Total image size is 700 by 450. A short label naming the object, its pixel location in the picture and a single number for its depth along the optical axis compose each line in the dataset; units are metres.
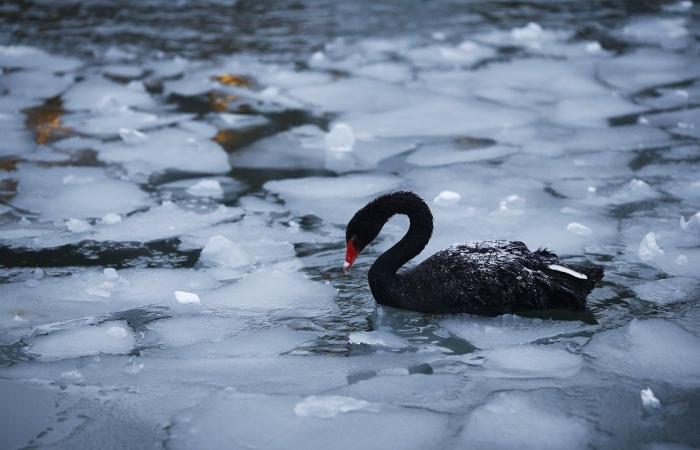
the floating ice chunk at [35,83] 8.47
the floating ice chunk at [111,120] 7.32
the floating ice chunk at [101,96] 7.93
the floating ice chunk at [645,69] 8.43
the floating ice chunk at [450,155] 6.51
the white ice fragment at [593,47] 9.69
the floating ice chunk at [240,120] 7.48
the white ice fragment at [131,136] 6.94
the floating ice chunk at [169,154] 6.45
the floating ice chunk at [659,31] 9.98
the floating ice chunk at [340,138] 6.89
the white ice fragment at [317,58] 9.54
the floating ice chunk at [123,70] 9.15
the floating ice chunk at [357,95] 8.02
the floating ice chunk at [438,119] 7.25
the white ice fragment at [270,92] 8.30
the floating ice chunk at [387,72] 8.93
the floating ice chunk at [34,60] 9.49
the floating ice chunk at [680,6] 11.81
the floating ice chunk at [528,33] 10.38
